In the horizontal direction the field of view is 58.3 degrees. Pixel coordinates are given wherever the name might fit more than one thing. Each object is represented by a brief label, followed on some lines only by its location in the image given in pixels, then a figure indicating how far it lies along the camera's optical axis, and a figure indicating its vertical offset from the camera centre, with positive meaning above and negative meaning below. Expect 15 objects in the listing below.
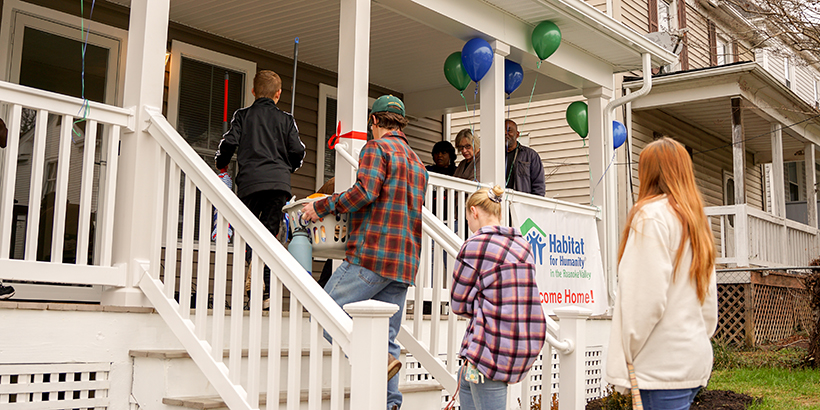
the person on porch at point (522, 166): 7.76 +1.27
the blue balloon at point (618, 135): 8.92 +1.83
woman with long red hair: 2.34 -0.05
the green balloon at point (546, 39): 7.10 +2.38
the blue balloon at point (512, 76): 7.45 +2.11
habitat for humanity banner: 7.16 +0.30
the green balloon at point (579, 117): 8.48 +1.95
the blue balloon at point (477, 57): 6.64 +2.05
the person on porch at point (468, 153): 7.62 +1.37
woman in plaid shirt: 3.04 -0.12
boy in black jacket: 4.76 +0.85
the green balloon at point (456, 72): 7.31 +2.10
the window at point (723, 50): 17.28 +5.61
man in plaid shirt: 3.63 +0.30
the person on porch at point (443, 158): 8.11 +1.38
